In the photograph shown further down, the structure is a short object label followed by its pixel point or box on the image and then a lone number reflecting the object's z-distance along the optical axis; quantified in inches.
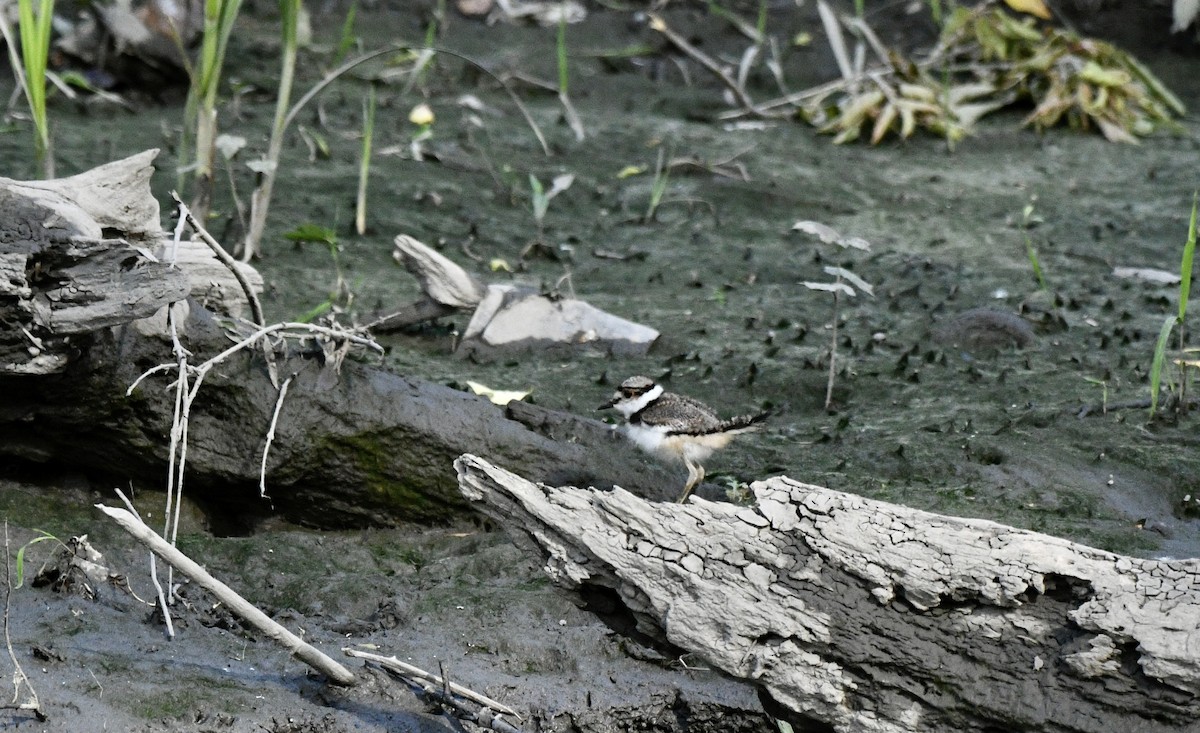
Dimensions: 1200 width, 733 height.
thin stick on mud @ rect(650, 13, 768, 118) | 713.0
